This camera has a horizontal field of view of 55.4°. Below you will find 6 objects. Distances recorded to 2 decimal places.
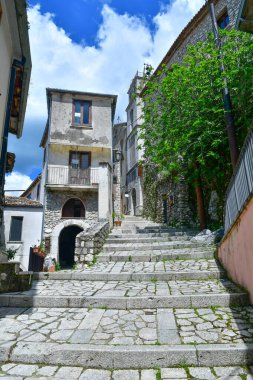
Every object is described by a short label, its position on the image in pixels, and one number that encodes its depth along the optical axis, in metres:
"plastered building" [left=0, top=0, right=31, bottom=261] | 5.00
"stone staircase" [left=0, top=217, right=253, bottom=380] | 2.53
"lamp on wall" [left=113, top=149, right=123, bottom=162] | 18.05
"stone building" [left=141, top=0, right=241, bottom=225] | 12.81
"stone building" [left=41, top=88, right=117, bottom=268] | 14.88
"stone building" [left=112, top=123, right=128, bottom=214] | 23.27
